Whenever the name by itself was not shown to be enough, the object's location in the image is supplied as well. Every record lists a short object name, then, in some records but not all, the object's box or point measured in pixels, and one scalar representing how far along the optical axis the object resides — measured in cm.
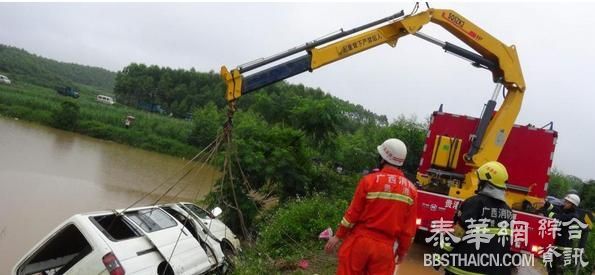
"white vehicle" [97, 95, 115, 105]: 6588
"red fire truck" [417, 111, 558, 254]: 824
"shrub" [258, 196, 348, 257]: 762
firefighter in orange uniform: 366
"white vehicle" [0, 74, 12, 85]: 5762
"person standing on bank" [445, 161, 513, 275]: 358
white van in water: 475
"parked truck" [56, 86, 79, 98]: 6172
